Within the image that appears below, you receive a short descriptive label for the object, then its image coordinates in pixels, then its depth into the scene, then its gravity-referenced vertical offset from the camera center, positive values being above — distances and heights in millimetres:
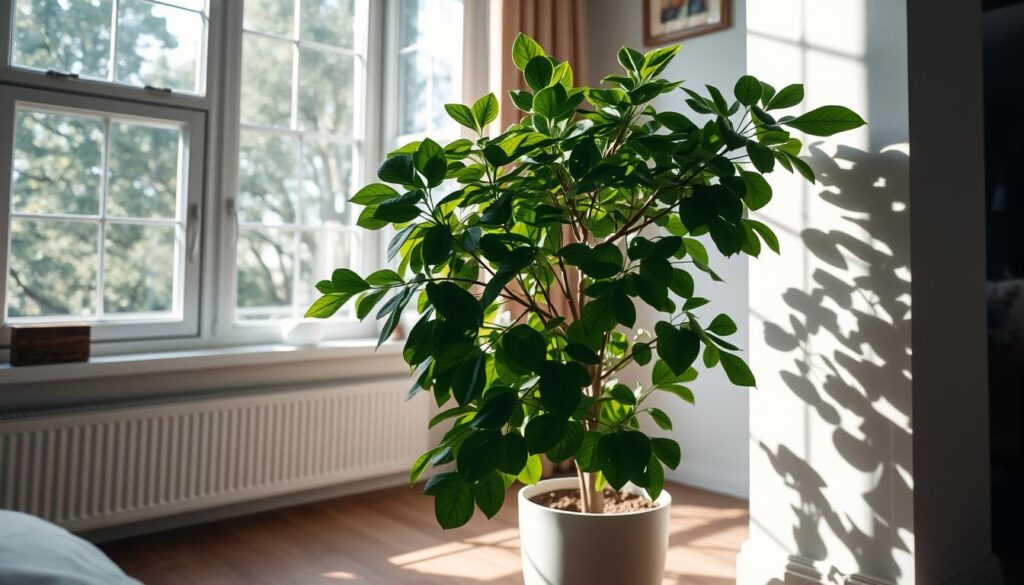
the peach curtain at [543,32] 3242 +1319
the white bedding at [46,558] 1001 -354
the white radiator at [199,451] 2400 -496
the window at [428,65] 3432 +1198
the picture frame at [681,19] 3283 +1388
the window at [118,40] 2625 +1026
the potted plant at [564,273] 1264 +89
